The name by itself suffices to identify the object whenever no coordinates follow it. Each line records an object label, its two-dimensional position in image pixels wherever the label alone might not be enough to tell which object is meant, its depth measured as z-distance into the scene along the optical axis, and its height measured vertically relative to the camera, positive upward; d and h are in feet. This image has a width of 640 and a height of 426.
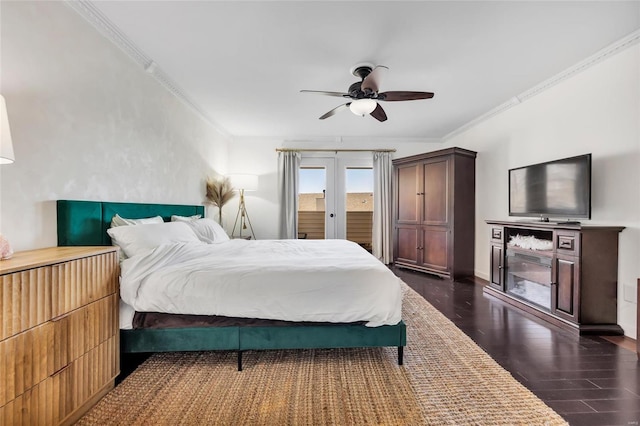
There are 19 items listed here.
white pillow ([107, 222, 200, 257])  6.34 -0.65
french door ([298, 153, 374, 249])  17.58 +1.14
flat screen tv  7.98 +0.81
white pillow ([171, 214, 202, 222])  9.48 -0.28
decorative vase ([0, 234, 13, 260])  3.93 -0.58
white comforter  5.61 -1.71
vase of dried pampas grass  13.64 +1.01
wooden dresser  3.47 -1.89
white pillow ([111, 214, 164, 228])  6.84 -0.27
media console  7.50 -1.92
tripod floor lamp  14.96 +0.42
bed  5.76 -2.69
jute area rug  4.53 -3.49
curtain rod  16.93 +4.03
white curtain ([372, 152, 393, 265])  16.98 +0.37
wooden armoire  13.43 +0.02
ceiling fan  8.28 +3.73
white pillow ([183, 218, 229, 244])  9.66 -0.74
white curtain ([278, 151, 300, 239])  16.88 +1.20
